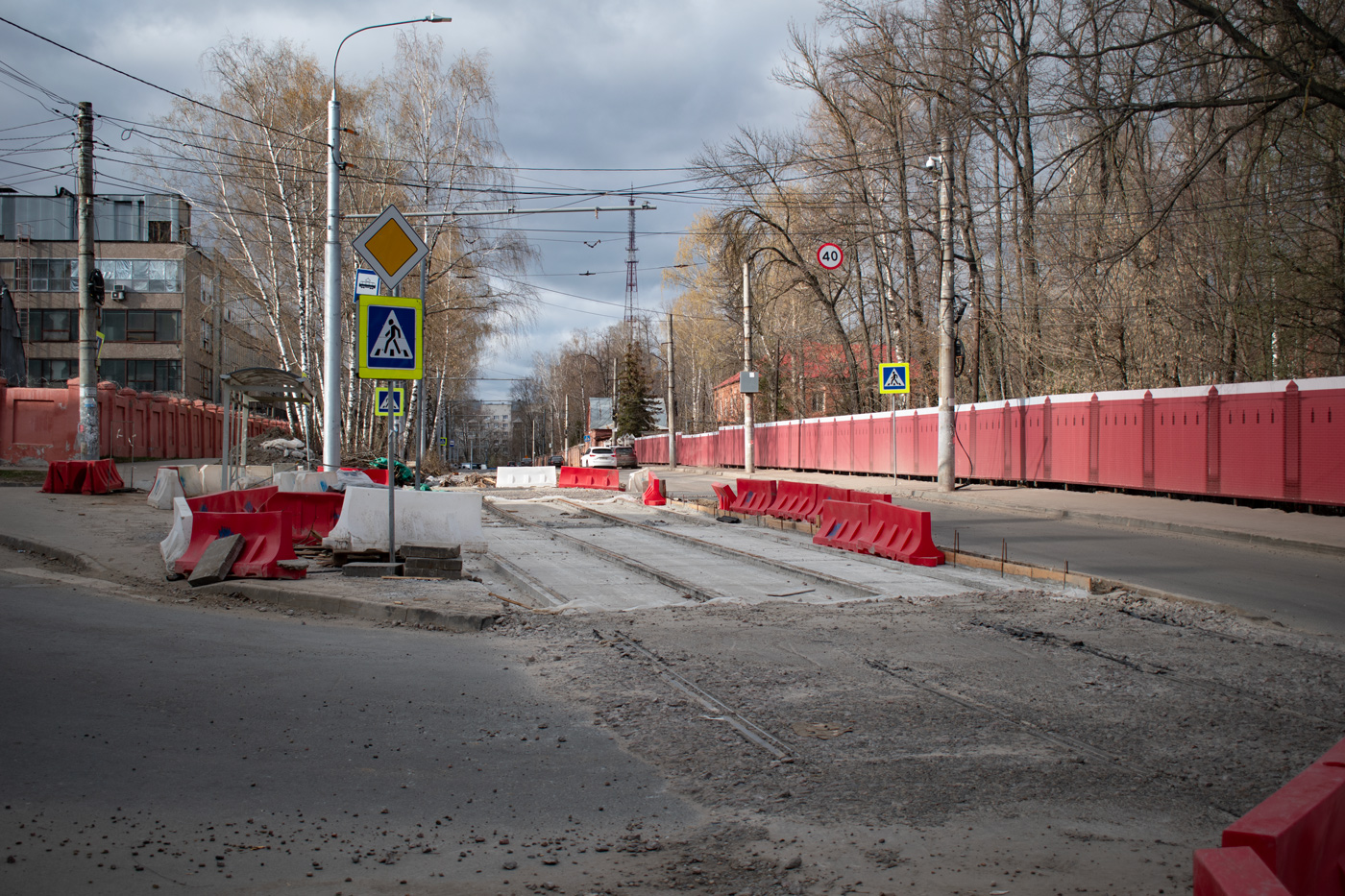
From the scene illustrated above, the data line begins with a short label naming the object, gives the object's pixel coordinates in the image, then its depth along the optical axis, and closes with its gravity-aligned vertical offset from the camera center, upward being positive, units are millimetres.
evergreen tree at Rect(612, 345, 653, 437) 93375 +4030
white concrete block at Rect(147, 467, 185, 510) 18547 -1029
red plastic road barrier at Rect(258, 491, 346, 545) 11734 -951
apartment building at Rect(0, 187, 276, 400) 62125 +9981
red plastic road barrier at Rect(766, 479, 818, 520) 16812 -1124
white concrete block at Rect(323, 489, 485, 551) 10023 -898
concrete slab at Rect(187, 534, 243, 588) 8773 -1166
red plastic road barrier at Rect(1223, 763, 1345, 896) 2355 -1014
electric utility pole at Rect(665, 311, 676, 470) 49838 +0
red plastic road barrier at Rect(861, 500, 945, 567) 11602 -1248
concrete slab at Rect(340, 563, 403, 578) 9680 -1361
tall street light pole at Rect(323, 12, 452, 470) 16672 +1975
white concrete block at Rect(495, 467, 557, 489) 34781 -1435
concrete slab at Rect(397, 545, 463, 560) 10000 -1213
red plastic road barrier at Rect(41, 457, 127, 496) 21312 -918
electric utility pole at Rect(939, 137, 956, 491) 22703 +3532
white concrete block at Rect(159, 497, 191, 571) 9891 -1053
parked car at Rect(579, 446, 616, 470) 52750 -1044
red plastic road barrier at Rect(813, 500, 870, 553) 13125 -1209
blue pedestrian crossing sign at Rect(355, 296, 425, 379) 9391 +1031
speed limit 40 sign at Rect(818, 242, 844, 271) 31609 +6352
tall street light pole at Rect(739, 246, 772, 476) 36575 +1888
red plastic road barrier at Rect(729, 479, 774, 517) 18328 -1135
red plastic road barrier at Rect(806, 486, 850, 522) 16016 -949
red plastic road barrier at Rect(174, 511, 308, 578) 9078 -1024
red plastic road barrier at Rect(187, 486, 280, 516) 11672 -797
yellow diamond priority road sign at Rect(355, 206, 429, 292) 10023 +2095
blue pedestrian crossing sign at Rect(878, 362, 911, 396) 24359 +1622
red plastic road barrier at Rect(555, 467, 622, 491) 32188 -1363
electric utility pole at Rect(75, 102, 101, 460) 21781 +2217
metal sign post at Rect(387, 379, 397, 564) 9617 -867
